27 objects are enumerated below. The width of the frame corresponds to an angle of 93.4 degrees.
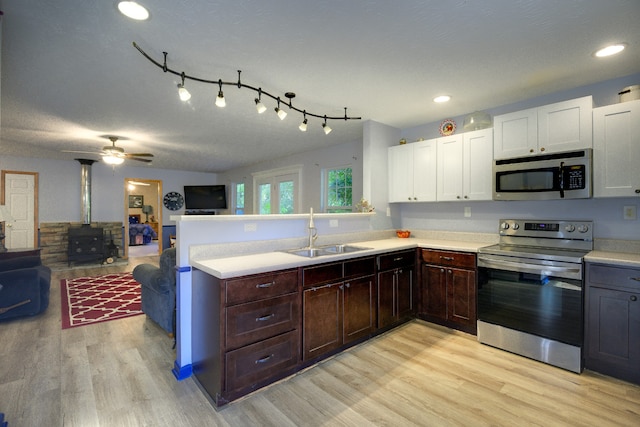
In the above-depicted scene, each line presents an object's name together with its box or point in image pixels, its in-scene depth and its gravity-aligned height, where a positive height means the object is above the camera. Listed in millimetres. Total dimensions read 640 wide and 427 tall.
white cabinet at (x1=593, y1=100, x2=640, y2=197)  2340 +478
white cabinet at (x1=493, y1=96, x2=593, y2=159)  2543 +735
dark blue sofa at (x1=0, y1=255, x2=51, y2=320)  3311 -918
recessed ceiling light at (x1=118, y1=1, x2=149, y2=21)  1691 +1173
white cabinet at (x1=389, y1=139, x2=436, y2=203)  3572 +480
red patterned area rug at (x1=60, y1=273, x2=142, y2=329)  3535 -1218
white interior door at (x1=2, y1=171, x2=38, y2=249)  6242 +122
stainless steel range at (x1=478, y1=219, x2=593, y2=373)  2350 -694
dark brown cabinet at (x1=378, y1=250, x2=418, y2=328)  2912 -789
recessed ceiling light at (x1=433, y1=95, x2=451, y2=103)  3057 +1160
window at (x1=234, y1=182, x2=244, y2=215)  8203 +351
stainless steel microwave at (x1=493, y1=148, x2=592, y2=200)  2527 +304
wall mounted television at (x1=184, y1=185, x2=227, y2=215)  8453 +393
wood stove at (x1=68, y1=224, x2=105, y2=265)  6461 -694
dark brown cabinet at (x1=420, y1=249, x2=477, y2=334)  2922 -795
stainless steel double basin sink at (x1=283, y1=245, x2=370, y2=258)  2705 -378
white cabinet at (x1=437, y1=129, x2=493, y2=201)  3127 +484
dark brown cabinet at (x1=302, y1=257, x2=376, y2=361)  2307 -787
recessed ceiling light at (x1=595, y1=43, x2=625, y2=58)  2131 +1158
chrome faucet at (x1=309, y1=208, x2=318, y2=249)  2896 -222
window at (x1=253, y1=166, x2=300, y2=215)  6328 +471
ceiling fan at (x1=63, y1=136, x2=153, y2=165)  4922 +970
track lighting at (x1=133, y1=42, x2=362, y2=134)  2258 +1131
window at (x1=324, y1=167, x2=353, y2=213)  5207 +374
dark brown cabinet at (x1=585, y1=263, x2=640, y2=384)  2131 -814
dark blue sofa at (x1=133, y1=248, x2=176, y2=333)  2816 -753
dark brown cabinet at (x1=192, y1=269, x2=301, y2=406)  1890 -805
